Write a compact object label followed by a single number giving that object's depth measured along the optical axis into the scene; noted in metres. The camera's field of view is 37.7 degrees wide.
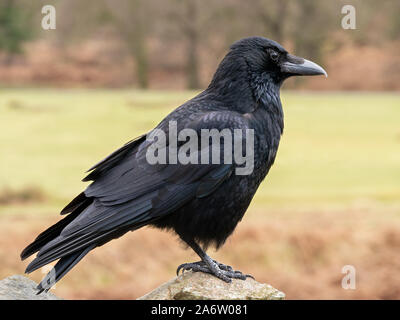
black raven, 3.87
